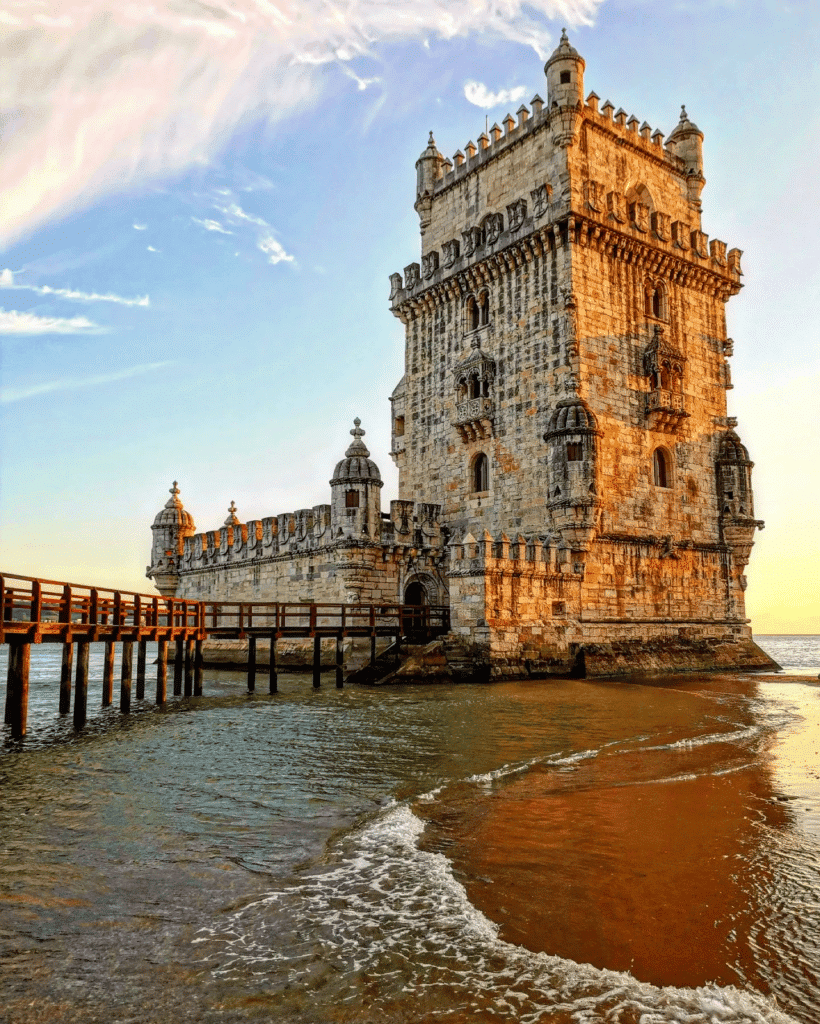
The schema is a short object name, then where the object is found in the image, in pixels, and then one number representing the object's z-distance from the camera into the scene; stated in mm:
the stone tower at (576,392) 24000
